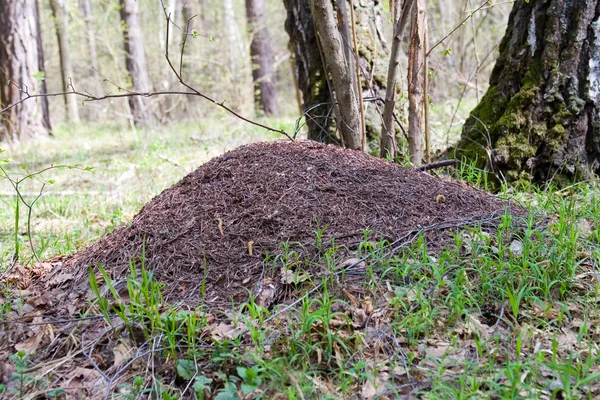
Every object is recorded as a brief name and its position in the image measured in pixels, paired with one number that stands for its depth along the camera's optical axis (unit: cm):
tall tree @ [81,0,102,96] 1698
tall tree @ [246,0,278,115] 1147
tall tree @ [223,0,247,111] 1133
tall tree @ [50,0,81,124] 1321
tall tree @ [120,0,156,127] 1020
